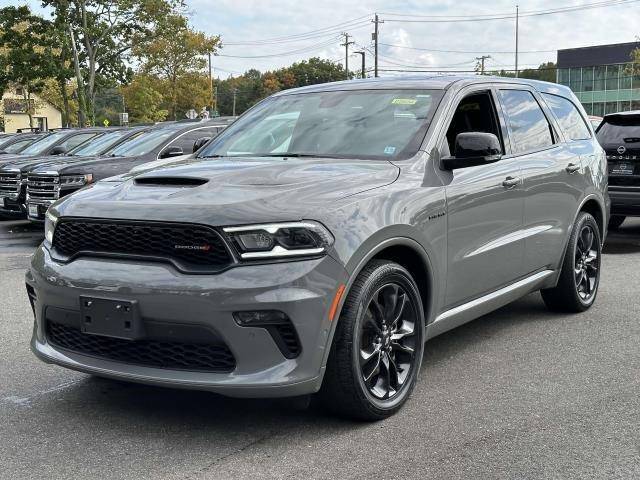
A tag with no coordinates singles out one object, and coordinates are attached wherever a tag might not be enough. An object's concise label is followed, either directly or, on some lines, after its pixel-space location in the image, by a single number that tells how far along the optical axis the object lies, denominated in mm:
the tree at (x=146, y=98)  49625
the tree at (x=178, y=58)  46250
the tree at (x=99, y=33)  33344
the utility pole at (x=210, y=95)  51281
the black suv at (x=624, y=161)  10070
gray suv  3354
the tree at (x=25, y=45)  33312
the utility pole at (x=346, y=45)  76812
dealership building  75125
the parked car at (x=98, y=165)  11062
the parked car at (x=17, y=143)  18266
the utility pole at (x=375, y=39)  61169
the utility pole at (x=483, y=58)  91300
